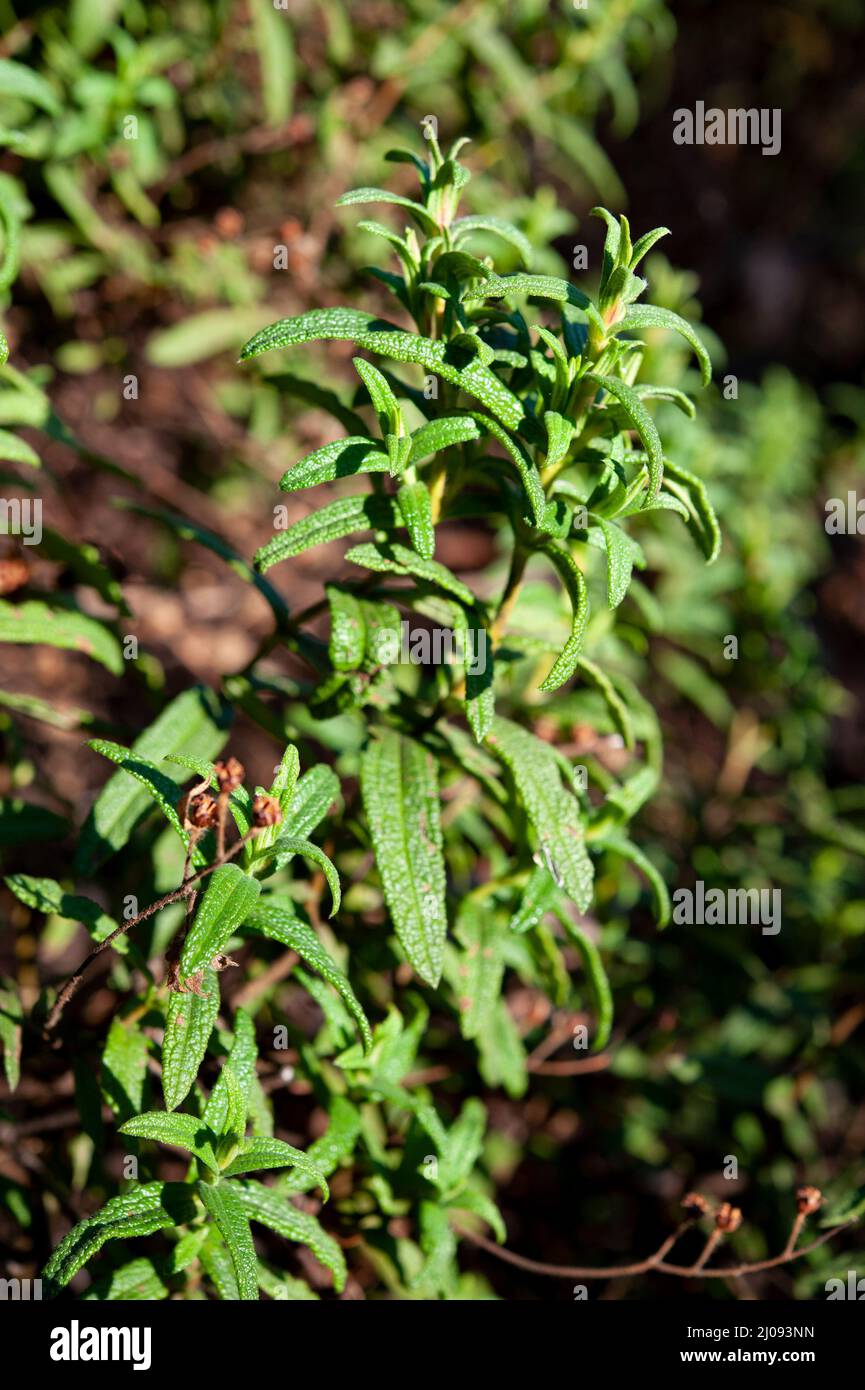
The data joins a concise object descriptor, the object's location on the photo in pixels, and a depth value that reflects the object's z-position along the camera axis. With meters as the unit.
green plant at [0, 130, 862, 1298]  0.63
